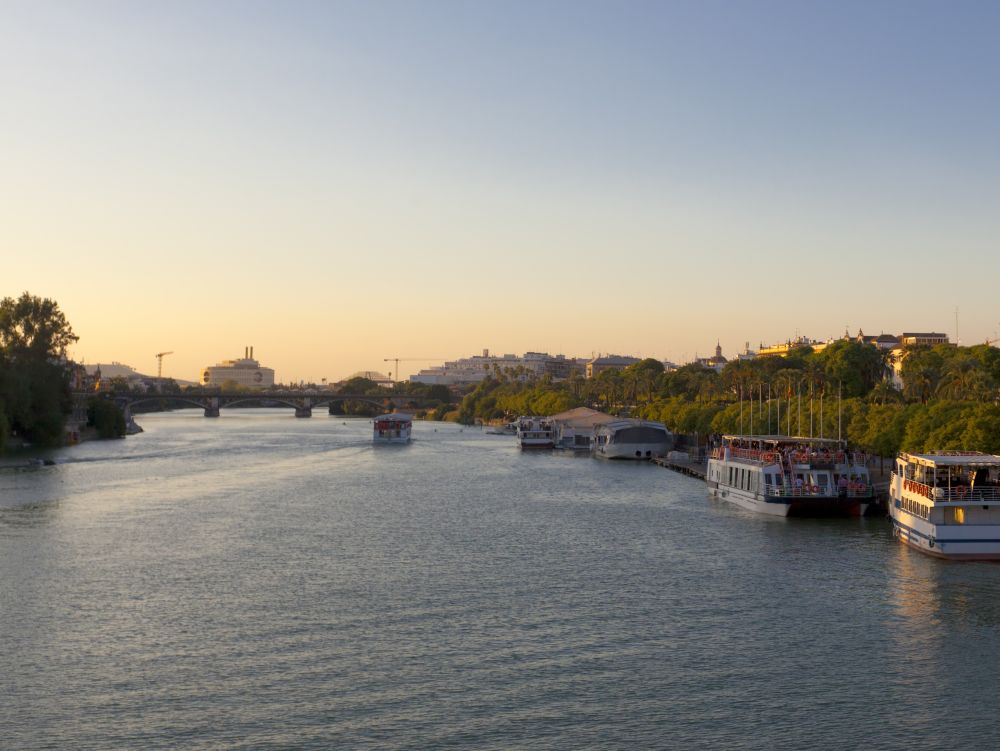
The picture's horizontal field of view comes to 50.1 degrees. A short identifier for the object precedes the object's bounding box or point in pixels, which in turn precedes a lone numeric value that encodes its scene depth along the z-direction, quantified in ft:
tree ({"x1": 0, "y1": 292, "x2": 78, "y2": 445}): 395.96
